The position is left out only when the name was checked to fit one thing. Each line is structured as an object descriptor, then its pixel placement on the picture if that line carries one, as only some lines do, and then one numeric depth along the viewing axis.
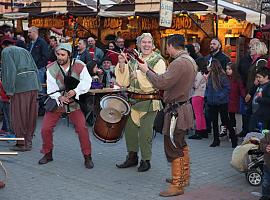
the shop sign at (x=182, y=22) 13.50
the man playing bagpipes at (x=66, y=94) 6.41
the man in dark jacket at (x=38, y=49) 9.48
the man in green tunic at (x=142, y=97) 6.12
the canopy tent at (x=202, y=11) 12.11
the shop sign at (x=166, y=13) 10.53
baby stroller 5.71
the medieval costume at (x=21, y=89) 7.33
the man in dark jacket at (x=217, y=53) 8.65
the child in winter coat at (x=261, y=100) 6.20
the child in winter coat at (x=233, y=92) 8.35
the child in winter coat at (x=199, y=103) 8.63
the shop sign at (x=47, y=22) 16.55
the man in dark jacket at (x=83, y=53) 10.27
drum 6.29
